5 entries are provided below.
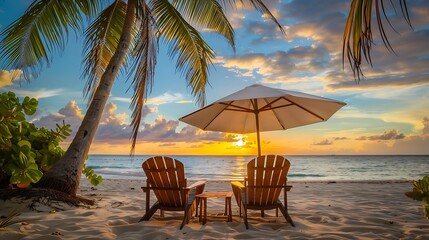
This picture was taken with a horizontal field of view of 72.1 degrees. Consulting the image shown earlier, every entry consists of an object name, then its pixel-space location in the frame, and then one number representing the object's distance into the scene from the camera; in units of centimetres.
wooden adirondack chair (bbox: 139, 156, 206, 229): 392
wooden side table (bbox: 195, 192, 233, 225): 381
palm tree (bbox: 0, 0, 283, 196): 498
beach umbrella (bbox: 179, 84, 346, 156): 477
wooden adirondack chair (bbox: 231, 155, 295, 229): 385
